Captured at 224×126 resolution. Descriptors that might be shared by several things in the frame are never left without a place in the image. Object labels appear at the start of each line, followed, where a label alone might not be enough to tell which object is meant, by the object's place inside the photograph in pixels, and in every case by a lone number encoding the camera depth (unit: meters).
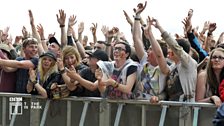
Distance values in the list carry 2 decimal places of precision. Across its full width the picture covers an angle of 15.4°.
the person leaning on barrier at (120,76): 10.85
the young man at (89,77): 11.49
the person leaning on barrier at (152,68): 10.80
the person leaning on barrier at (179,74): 10.34
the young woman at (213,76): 10.00
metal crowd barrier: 9.50
